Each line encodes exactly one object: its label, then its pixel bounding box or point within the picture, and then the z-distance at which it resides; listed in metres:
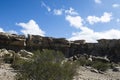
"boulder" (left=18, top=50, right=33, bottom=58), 14.30
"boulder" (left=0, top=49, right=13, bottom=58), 13.77
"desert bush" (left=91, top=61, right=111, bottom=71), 14.22
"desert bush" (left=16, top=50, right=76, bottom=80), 5.64
